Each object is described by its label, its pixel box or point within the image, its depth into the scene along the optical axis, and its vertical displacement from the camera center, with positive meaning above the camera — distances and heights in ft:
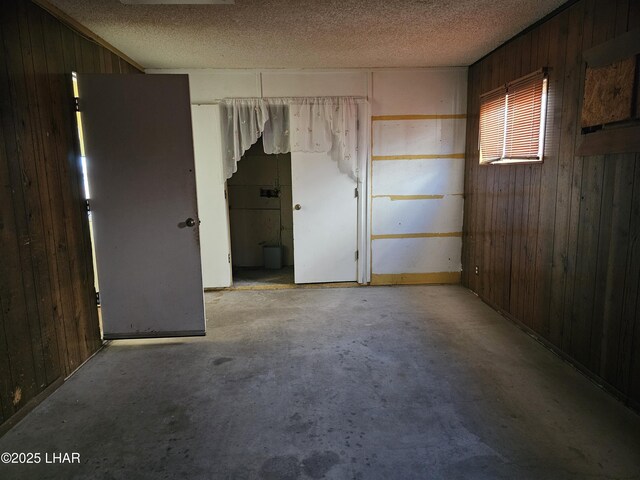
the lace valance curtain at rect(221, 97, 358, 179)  14.70 +2.27
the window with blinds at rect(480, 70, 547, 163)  10.02 +1.75
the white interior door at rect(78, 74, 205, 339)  9.93 -0.32
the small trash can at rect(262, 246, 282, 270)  18.89 -3.31
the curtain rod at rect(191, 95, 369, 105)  14.67 +3.25
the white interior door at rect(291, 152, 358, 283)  15.25 -1.33
